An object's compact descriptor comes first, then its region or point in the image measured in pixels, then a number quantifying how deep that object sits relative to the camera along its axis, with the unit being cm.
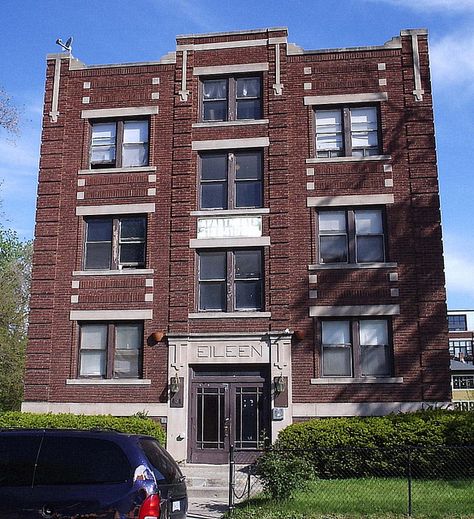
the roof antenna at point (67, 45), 2352
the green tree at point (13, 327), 3816
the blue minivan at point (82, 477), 795
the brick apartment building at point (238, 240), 1980
